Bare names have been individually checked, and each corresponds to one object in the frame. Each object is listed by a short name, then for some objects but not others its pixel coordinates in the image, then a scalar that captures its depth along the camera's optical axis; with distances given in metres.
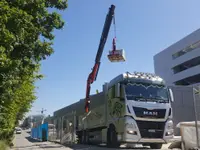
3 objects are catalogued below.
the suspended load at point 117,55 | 13.41
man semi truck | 8.79
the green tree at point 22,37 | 4.89
